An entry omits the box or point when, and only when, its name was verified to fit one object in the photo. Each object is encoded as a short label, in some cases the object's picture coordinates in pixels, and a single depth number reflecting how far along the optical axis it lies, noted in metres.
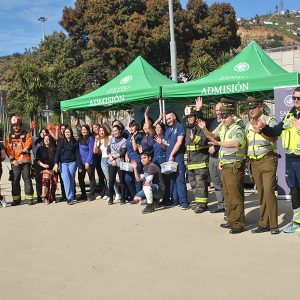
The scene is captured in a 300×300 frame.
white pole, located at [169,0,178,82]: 16.39
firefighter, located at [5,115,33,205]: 9.75
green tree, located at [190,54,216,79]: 28.23
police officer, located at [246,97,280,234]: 6.21
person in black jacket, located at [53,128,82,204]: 9.70
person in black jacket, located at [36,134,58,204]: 9.92
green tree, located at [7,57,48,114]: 28.95
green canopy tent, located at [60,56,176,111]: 10.48
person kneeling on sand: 8.41
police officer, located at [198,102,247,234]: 6.41
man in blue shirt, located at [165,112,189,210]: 8.38
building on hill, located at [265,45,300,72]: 30.72
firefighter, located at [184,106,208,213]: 8.04
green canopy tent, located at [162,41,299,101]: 8.53
